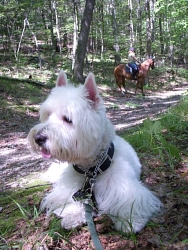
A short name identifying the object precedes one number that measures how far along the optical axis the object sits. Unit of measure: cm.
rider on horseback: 1654
